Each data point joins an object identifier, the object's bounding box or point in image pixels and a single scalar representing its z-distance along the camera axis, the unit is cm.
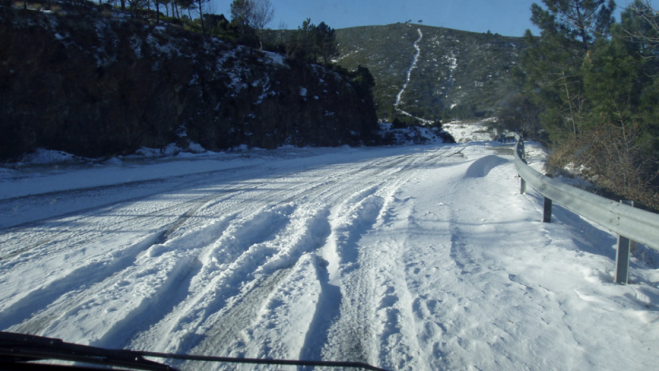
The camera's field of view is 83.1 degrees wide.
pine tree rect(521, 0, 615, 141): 1778
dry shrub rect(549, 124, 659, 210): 994
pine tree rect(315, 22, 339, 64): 3924
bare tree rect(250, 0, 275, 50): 3189
